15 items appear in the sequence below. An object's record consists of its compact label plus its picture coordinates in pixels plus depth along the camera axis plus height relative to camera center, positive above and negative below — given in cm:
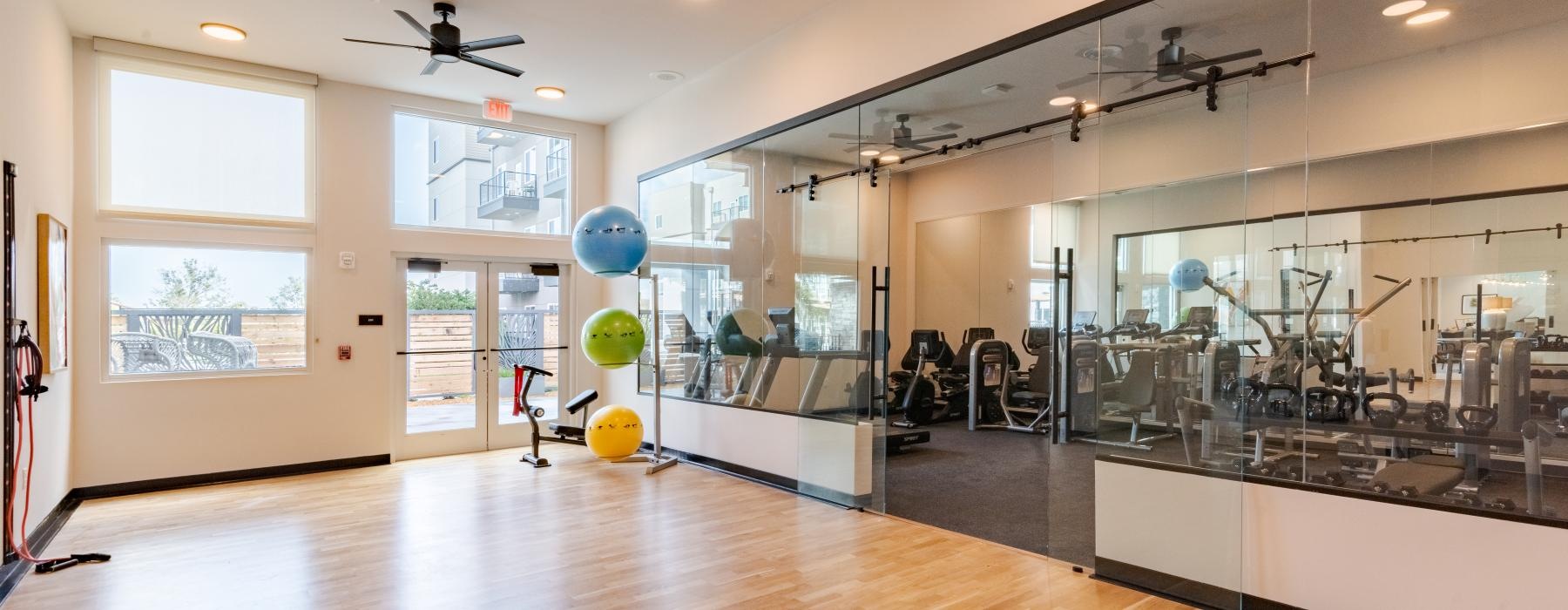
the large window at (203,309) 554 -7
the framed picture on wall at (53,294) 425 +4
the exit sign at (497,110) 677 +174
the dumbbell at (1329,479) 285 -69
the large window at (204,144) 548 +122
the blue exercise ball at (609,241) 549 +44
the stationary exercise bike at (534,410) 641 -92
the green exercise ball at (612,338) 571 -29
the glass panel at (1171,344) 307 -19
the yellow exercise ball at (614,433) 614 -110
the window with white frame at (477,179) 675 +115
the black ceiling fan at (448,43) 460 +160
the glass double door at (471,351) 674 -48
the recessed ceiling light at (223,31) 511 +187
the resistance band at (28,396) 365 -49
